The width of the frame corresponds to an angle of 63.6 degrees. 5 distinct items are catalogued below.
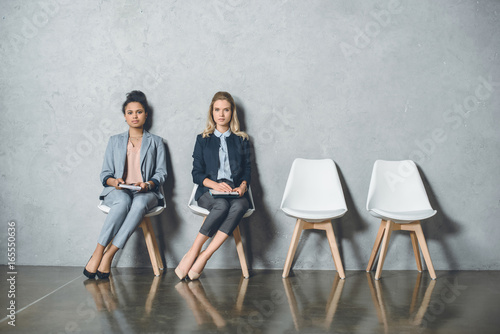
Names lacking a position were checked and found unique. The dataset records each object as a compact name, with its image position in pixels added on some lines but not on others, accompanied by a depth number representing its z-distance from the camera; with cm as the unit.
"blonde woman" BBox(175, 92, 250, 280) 268
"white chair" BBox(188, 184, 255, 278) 276
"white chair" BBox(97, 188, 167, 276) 279
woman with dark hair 265
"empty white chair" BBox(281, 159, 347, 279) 275
